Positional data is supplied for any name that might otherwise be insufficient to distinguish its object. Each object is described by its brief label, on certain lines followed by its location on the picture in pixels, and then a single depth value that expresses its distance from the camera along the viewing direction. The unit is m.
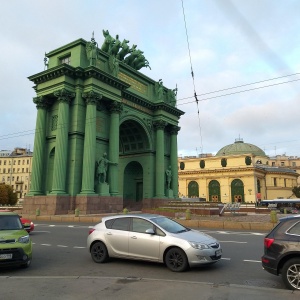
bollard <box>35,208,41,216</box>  30.78
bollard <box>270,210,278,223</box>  21.09
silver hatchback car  8.29
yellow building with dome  86.06
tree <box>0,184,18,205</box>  71.56
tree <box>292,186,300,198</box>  88.50
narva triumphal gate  32.62
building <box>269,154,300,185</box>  118.64
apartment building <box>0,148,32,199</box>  111.69
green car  8.20
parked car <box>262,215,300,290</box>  6.45
